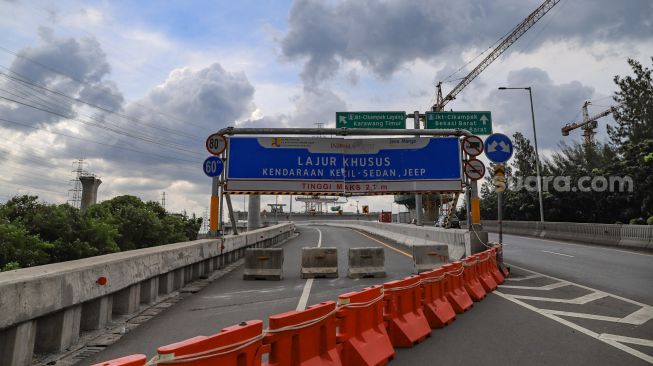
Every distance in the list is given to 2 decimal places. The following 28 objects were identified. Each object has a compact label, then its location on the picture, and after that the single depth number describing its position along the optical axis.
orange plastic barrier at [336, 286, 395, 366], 4.80
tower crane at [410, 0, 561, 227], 71.18
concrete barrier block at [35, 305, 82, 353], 5.32
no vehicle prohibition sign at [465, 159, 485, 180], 14.80
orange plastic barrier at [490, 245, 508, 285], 11.04
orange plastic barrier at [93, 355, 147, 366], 2.64
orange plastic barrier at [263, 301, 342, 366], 3.86
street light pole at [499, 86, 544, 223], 36.94
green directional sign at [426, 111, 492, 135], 22.36
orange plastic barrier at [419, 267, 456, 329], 6.87
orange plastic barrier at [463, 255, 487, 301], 8.86
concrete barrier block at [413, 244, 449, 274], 13.01
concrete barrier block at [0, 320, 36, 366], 4.64
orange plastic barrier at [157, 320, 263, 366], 2.94
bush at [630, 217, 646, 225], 31.65
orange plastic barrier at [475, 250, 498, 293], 9.84
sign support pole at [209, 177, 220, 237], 13.83
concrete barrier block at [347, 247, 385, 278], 12.38
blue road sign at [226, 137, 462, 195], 15.42
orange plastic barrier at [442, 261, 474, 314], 7.82
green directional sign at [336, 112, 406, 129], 22.97
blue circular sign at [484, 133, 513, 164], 12.22
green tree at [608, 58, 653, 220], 33.19
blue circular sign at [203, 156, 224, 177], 14.36
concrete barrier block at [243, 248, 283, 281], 12.11
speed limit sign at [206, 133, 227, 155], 14.77
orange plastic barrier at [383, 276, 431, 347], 5.87
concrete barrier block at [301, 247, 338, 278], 12.41
